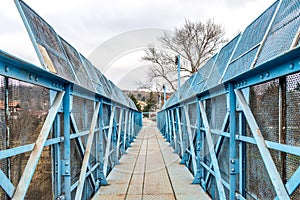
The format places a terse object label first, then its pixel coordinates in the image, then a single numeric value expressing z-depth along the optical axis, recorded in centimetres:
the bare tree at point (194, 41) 1694
